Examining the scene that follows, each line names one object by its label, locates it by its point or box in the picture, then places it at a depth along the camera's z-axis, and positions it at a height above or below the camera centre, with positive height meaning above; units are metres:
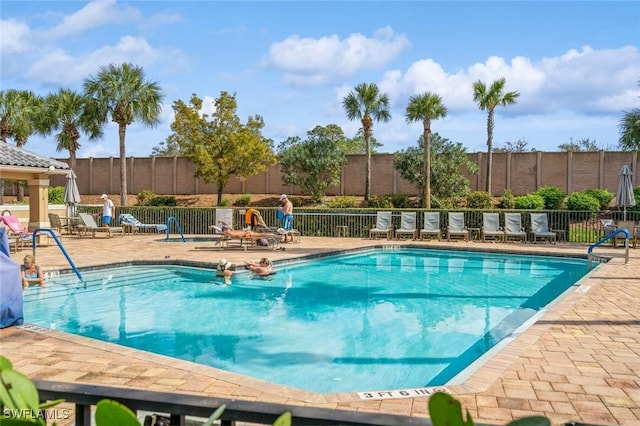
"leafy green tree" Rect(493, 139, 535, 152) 47.44 +5.05
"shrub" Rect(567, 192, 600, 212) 21.31 -0.01
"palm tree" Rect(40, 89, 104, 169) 27.70 +4.25
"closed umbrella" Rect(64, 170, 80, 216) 18.95 +0.28
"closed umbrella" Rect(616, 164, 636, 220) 16.01 +0.39
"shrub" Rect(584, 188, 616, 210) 23.00 +0.25
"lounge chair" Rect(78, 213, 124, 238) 18.03 -0.86
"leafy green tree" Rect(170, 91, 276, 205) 25.72 +2.87
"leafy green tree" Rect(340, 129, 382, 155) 49.94 +5.49
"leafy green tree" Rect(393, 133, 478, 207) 25.00 +1.58
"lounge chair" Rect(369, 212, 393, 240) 18.41 -0.80
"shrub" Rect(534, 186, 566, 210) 22.77 +0.20
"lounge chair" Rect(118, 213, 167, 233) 19.19 -0.87
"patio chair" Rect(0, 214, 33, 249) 14.23 -0.85
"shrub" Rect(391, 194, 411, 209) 25.33 +0.04
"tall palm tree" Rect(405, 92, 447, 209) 22.69 +3.75
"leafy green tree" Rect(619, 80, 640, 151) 18.69 +2.59
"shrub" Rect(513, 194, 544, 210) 21.95 -0.02
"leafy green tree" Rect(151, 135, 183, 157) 51.91 +5.02
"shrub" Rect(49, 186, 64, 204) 29.16 +0.21
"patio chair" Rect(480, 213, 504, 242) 17.52 -0.84
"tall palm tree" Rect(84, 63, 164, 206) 24.47 +4.78
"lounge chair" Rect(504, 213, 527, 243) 17.50 -0.77
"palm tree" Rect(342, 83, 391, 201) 25.84 +4.48
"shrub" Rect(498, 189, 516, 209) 23.12 +0.06
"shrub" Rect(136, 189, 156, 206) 27.28 +0.17
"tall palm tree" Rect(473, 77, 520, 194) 24.77 +4.74
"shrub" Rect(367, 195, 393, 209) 25.00 -0.01
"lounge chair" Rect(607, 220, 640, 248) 15.79 -0.76
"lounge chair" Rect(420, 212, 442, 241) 17.92 -0.80
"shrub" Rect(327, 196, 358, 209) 24.28 -0.07
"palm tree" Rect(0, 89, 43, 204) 28.94 +4.54
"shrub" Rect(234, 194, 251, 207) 27.61 +0.04
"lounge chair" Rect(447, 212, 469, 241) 17.88 -0.79
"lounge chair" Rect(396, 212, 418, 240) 18.42 -0.75
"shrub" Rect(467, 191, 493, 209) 23.22 +0.09
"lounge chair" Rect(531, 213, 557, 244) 17.29 -0.79
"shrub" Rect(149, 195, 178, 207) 26.30 -0.03
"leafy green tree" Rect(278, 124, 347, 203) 26.66 +1.90
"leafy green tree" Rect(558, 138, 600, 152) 44.81 +4.83
